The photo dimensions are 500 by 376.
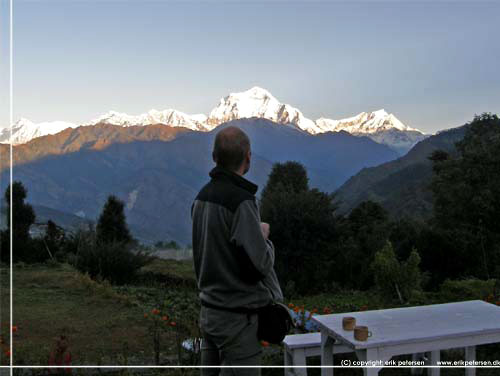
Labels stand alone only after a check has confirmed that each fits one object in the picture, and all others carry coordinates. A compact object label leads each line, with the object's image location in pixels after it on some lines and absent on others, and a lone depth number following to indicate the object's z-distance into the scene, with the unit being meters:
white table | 2.45
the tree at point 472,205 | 7.31
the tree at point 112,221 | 11.91
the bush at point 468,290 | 5.04
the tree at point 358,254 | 7.41
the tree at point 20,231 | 10.55
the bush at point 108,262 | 8.68
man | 1.71
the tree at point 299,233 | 8.63
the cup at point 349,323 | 2.64
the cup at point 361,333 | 2.46
